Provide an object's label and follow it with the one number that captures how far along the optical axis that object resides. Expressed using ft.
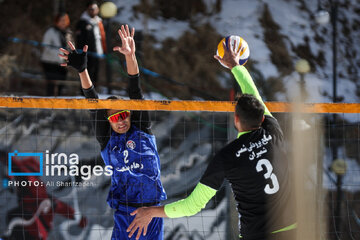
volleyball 28.60
